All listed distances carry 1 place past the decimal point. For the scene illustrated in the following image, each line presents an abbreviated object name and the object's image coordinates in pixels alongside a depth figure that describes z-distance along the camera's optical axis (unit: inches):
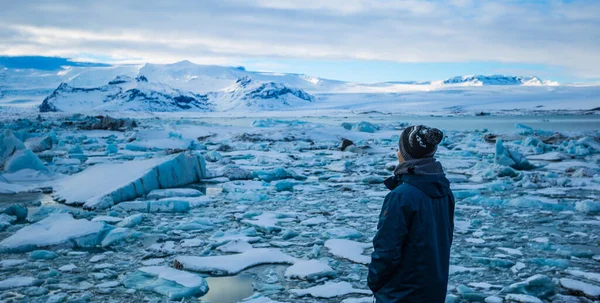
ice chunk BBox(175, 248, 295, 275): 152.3
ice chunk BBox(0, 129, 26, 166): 360.2
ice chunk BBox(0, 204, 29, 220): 220.7
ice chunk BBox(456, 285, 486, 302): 128.7
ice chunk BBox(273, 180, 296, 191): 307.2
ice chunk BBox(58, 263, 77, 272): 150.7
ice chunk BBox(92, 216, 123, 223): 213.9
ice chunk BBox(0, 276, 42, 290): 135.6
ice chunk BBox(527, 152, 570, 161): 465.4
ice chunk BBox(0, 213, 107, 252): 172.4
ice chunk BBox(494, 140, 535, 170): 397.7
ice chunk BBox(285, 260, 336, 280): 146.2
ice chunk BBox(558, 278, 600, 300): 128.6
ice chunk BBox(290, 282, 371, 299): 132.6
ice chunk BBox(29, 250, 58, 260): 162.7
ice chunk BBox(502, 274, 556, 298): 131.6
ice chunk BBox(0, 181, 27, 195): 284.9
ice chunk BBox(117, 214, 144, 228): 207.0
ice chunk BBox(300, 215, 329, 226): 215.5
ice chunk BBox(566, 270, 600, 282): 141.3
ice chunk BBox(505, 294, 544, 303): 125.1
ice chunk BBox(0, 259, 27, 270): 152.9
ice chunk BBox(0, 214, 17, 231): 202.8
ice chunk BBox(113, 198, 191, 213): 239.6
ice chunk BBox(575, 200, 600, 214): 235.9
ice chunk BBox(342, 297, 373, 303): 127.3
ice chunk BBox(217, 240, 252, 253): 173.0
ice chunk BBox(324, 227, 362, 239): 190.1
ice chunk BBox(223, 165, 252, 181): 355.9
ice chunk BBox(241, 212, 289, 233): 203.2
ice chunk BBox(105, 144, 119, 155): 523.8
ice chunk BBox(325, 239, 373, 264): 163.0
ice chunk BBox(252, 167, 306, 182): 350.6
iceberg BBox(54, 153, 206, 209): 259.4
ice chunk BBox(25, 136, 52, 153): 530.0
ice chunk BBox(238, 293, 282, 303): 126.2
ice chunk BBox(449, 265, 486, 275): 148.9
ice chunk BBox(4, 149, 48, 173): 337.4
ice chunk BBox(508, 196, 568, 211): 241.6
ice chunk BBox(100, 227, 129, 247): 180.0
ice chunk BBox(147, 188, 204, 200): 275.6
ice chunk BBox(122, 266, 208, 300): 133.1
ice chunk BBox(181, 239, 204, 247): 179.9
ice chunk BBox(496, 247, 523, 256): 168.1
